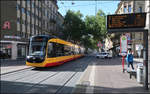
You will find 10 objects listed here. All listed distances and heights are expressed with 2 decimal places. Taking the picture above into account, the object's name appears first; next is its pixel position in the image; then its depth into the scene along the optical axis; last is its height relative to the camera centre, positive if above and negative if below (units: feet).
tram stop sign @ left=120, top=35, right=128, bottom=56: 34.22 +0.38
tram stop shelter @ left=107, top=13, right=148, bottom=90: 20.97 +3.52
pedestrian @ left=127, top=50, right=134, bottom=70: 40.85 -3.25
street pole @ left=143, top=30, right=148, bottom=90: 20.55 -2.50
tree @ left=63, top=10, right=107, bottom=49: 163.02 +23.49
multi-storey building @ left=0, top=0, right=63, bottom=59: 89.45 +15.88
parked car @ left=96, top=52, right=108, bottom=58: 118.01 -6.97
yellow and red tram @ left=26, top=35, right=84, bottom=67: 40.82 -1.42
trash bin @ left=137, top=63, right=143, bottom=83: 23.75 -4.68
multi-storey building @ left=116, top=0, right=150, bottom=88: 120.57 +32.74
